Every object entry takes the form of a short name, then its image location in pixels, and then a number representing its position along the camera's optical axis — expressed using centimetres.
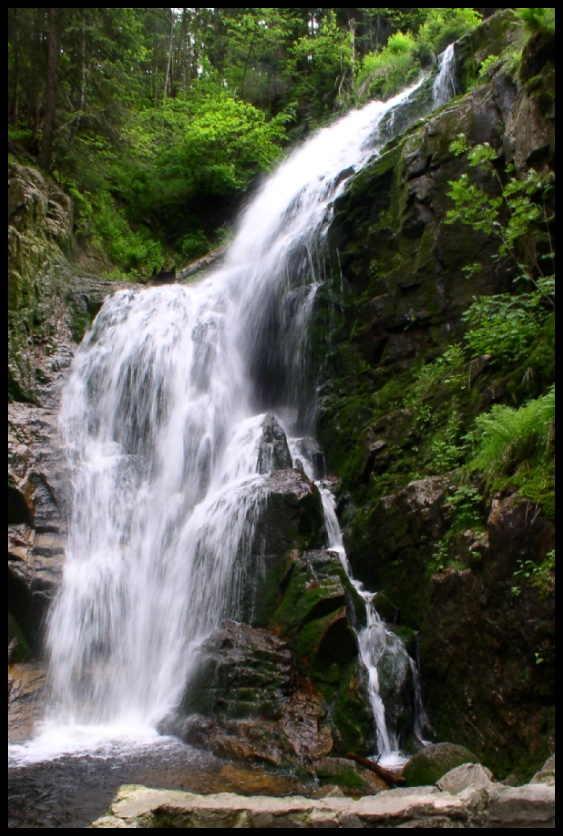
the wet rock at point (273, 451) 953
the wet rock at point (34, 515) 848
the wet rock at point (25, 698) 688
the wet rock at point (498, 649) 507
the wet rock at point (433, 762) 493
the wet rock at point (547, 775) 333
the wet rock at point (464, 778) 345
